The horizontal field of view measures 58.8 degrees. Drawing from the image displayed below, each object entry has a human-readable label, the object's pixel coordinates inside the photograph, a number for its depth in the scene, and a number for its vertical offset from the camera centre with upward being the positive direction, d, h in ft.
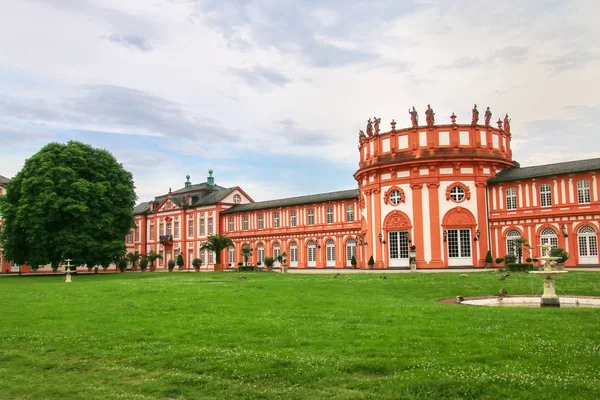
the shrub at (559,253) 100.21 -2.53
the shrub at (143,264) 218.18 -4.87
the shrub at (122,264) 194.04 -4.20
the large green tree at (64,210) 148.46 +12.60
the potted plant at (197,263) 194.12 -4.61
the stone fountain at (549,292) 50.20 -4.98
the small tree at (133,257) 219.94 -1.99
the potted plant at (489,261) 124.67 -4.45
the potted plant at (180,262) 225.15 -4.66
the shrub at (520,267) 98.07 -4.78
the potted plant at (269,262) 177.17 -4.51
